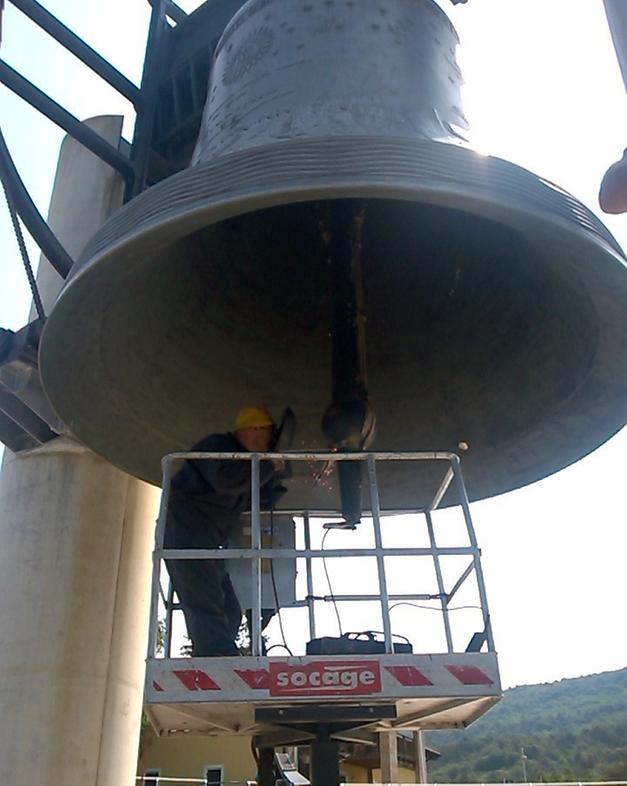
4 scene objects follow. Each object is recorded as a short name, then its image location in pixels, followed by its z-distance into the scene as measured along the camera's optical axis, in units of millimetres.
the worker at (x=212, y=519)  3873
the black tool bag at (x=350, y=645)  3217
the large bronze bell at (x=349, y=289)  3188
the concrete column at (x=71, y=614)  5270
